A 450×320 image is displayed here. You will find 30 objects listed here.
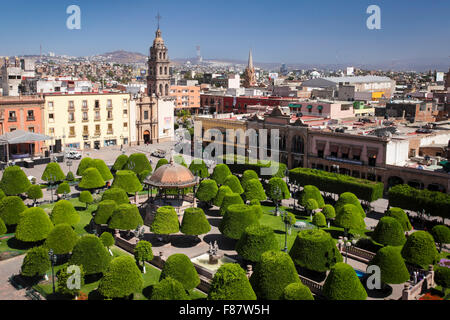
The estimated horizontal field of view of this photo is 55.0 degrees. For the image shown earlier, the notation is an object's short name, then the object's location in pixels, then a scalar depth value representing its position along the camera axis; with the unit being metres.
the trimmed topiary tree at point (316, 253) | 27.30
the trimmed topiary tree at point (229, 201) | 38.56
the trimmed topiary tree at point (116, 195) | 38.44
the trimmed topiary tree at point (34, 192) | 42.56
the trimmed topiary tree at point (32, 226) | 31.53
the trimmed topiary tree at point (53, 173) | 47.64
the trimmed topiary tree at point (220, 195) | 40.93
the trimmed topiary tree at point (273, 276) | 23.58
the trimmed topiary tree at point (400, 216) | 34.53
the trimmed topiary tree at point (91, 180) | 46.28
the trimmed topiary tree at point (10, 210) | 34.69
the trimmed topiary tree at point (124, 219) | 34.25
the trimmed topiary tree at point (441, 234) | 32.13
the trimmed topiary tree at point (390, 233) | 31.50
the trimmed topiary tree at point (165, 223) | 33.50
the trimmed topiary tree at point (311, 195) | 41.53
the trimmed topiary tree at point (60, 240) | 29.17
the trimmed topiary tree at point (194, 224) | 33.84
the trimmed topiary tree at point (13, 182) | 42.72
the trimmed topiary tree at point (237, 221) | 33.16
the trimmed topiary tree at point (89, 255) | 26.88
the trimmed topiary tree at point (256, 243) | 28.52
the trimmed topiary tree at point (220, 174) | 48.53
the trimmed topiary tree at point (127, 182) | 44.53
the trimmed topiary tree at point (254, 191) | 42.47
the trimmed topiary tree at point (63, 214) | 34.06
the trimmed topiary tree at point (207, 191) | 42.62
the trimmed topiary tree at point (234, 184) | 44.25
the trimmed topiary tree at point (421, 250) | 28.48
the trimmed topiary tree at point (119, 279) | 23.91
